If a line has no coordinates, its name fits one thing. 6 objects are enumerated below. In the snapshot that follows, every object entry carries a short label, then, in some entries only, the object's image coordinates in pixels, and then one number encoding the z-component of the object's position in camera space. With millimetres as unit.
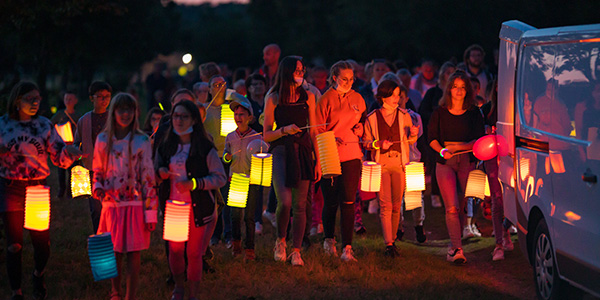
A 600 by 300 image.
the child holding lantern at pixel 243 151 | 18187
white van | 11937
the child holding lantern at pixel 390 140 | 18297
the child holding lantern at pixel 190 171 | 13656
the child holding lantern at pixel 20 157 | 14320
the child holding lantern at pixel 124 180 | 13281
